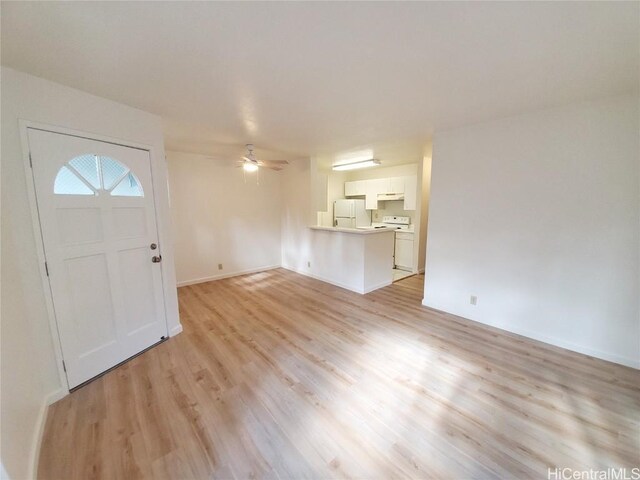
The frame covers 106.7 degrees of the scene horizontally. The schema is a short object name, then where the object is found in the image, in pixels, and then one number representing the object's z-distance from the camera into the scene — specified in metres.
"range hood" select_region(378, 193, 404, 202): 5.51
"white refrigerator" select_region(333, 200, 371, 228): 6.21
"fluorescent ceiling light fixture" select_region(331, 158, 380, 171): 5.05
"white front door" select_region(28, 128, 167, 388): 1.82
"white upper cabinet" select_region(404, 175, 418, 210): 5.09
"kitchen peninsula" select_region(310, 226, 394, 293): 4.06
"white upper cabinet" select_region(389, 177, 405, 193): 5.37
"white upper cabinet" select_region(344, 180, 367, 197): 6.25
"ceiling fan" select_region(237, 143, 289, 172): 3.67
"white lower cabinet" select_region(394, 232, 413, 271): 5.31
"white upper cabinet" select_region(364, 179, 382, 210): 5.91
